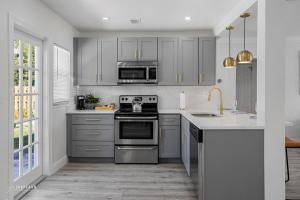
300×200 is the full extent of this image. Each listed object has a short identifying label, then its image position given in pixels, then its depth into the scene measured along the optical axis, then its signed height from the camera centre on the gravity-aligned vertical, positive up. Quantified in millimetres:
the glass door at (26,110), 2382 -178
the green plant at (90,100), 3939 -71
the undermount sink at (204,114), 3124 -278
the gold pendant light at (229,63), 2692 +447
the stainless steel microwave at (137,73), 3737 +434
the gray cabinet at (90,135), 3564 -680
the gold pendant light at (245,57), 2368 +464
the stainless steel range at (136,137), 3497 -700
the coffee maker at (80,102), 3891 -109
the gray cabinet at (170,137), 3553 -708
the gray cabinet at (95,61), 3822 +666
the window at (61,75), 3201 +355
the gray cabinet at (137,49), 3796 +889
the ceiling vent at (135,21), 3398 +1282
